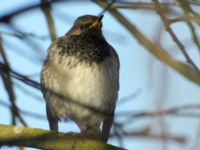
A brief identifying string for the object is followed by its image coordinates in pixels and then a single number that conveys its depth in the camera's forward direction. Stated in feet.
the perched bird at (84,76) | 32.81
